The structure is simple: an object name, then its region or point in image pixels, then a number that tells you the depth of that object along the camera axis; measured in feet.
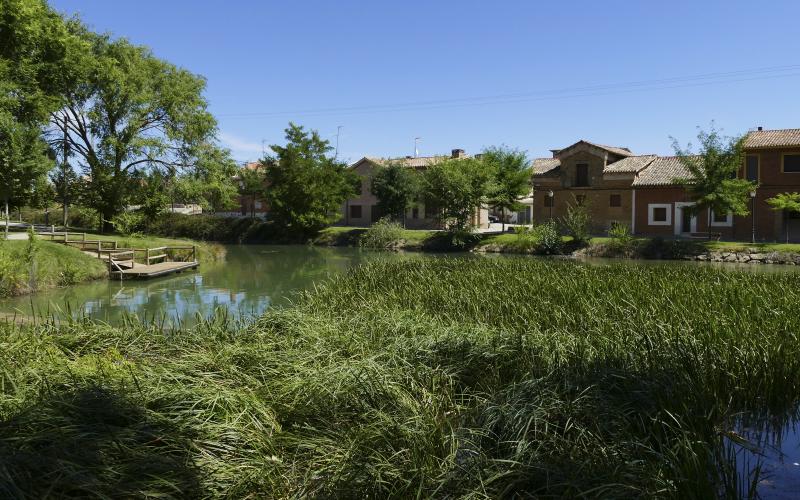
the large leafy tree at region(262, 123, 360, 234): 135.44
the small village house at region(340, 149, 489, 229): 154.10
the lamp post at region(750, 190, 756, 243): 103.24
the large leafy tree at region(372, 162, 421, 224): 142.82
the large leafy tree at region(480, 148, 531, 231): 122.11
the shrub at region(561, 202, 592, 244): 104.73
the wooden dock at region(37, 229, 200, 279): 67.00
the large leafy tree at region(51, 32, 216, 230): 105.19
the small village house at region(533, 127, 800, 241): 106.22
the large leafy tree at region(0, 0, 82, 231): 71.20
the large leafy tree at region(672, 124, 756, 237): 96.58
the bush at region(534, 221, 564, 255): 104.12
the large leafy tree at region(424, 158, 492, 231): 119.24
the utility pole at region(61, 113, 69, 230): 107.88
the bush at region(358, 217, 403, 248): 122.72
